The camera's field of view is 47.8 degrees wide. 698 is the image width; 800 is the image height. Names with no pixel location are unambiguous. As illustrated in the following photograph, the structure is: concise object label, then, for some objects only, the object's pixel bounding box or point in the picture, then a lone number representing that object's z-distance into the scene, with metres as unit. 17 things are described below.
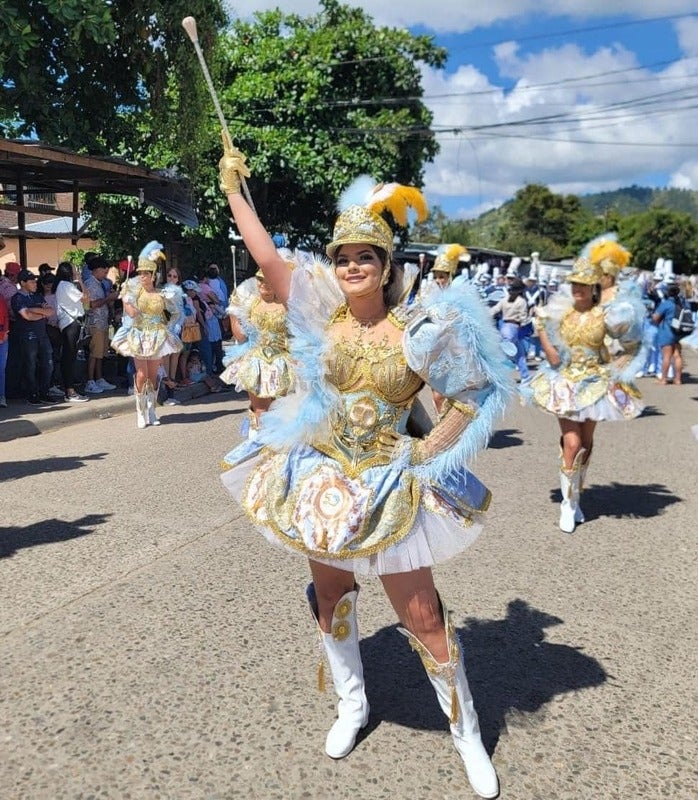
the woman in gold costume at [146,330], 9.30
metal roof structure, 9.75
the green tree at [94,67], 8.96
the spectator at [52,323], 10.98
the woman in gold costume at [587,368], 5.68
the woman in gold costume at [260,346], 6.74
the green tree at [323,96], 18.36
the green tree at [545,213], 66.75
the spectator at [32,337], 10.38
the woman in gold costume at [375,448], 2.58
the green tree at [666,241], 60.84
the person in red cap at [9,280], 10.49
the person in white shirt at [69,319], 10.91
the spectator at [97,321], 11.70
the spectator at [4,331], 9.80
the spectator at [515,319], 13.16
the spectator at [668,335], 14.78
